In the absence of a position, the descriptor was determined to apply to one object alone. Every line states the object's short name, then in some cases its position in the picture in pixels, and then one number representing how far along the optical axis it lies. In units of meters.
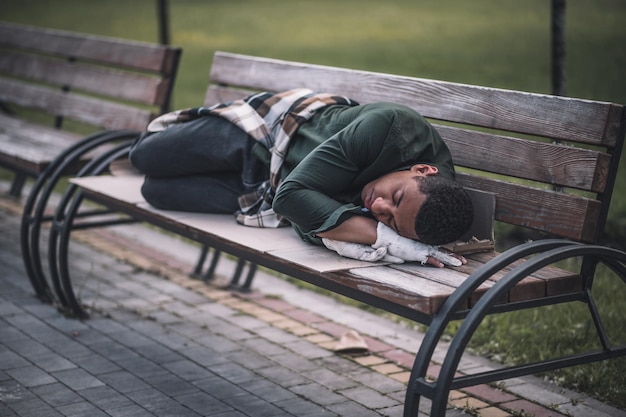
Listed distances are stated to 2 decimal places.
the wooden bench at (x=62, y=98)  4.97
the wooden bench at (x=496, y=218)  2.85
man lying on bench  3.25
